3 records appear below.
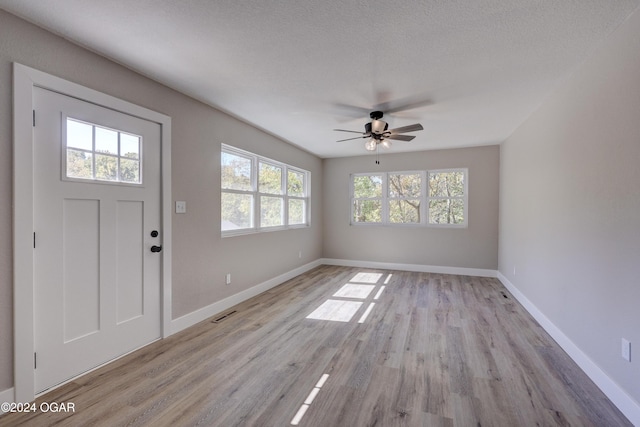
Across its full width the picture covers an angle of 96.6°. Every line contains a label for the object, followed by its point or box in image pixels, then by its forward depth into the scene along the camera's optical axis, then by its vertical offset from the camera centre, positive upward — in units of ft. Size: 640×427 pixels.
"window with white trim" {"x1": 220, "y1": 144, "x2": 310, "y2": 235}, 12.26 +0.80
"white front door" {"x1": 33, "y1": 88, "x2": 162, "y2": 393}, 6.44 -0.72
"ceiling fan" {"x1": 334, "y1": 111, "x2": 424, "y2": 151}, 10.84 +3.09
